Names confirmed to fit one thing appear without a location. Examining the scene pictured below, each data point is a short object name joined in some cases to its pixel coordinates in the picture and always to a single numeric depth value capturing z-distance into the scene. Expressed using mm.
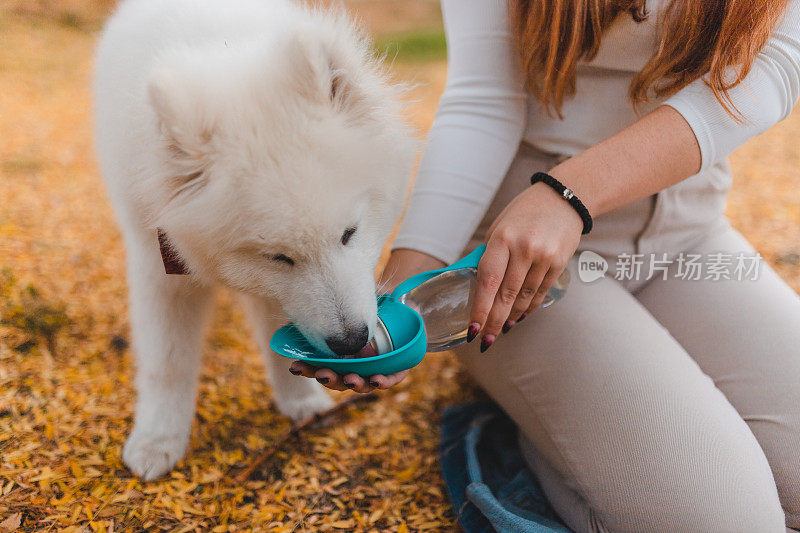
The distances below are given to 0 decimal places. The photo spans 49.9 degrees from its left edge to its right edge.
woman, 772
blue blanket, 839
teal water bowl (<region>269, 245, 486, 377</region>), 713
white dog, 692
